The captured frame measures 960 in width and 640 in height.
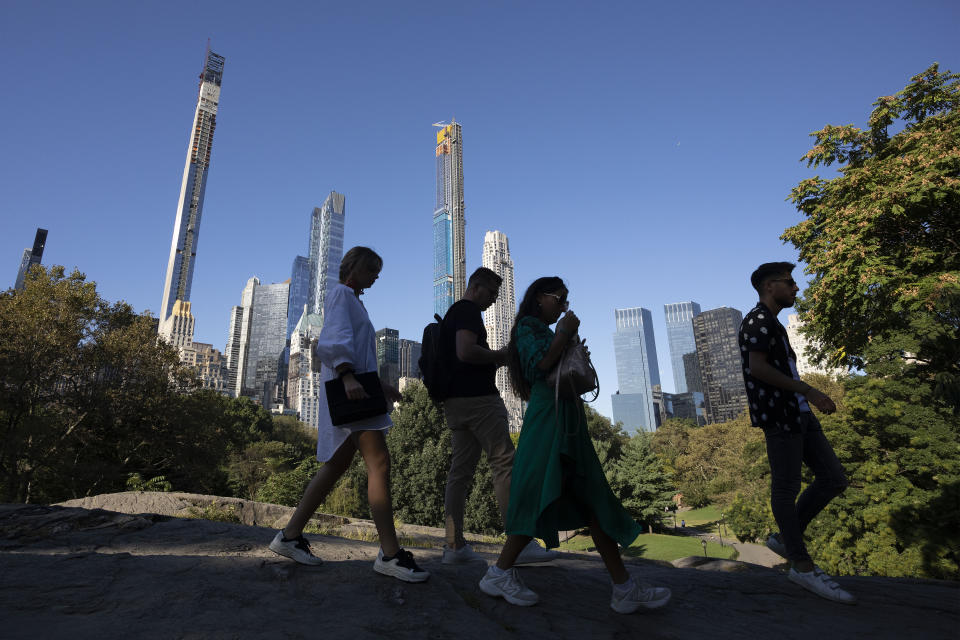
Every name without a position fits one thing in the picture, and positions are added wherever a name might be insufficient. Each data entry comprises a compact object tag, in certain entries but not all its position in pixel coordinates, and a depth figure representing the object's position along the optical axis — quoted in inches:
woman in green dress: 102.7
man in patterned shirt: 125.2
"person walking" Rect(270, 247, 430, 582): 109.3
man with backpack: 134.6
